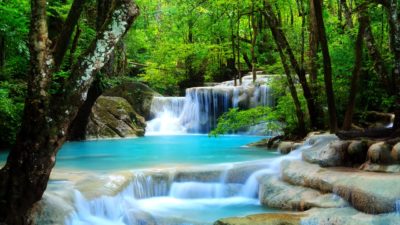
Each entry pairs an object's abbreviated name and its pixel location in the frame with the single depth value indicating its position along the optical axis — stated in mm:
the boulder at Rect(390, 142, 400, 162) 7734
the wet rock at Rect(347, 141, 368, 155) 8656
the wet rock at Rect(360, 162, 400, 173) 7613
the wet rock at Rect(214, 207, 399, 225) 6039
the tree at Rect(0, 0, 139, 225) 4898
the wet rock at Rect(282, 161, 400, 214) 6238
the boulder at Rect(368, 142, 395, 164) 7879
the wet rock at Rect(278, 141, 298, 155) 12289
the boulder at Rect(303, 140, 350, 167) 8750
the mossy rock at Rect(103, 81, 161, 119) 25094
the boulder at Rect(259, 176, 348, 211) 6996
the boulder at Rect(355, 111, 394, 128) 12656
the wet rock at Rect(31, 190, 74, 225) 5738
